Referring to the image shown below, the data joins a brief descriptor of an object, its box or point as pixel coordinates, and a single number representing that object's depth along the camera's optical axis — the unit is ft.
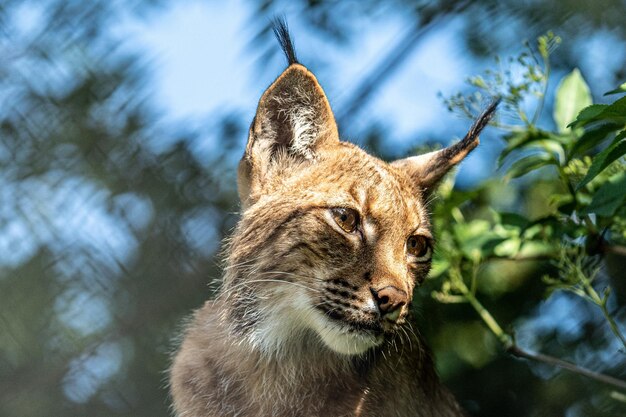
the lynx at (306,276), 19.31
